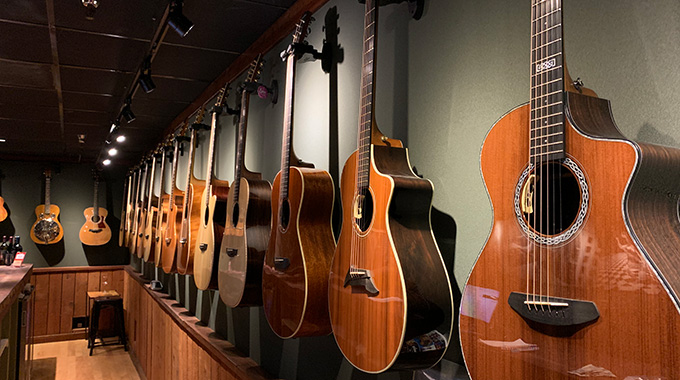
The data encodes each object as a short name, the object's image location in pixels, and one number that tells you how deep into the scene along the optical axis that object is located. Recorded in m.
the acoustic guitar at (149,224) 4.61
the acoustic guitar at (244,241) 2.26
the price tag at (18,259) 4.05
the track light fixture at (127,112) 3.93
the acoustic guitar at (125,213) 7.27
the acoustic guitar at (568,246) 0.72
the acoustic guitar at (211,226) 2.67
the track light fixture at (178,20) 2.24
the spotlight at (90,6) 2.00
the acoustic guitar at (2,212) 7.22
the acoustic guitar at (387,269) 1.24
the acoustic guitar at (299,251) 1.75
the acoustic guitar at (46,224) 7.47
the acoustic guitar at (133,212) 6.13
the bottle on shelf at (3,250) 4.06
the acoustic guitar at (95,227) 7.79
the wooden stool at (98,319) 6.63
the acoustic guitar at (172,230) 3.55
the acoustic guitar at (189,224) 3.16
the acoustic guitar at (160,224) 4.04
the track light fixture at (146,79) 3.10
